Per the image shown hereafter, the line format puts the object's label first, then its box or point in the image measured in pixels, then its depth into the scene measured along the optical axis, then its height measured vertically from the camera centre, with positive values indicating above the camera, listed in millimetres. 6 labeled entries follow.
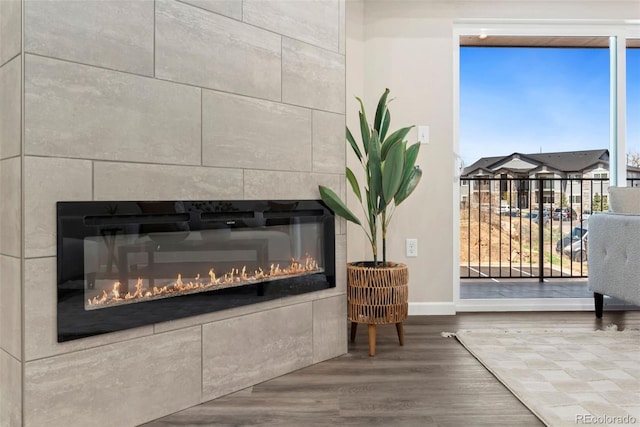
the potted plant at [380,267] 2178 -283
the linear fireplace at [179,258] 1405 -182
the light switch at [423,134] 3088 +540
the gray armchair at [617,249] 2670 -233
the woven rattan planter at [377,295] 2205 -416
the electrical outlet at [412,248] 3092 -252
